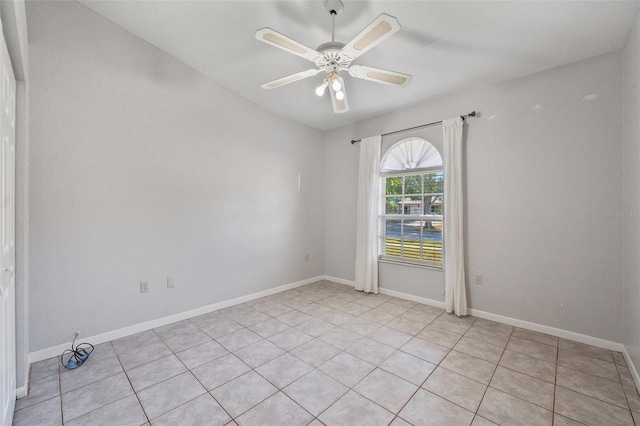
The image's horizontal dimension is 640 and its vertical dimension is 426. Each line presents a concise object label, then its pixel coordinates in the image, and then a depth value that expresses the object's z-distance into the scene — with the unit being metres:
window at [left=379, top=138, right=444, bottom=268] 3.72
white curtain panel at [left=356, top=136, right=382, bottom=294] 4.19
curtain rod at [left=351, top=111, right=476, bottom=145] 3.30
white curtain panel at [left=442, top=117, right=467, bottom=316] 3.32
